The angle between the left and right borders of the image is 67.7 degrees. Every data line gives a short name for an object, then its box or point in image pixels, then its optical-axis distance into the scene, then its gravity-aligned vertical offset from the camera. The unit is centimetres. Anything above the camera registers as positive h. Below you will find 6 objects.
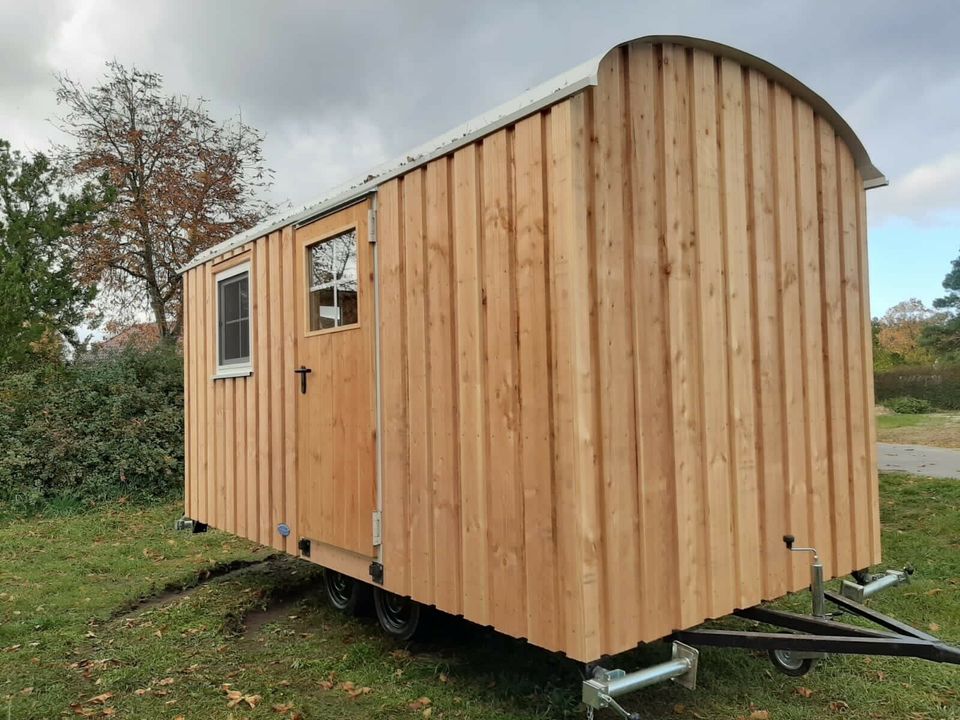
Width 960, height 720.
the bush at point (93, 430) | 1070 -69
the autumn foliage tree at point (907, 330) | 3225 +194
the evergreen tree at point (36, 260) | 1140 +213
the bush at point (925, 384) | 2245 -55
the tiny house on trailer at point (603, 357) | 297 +9
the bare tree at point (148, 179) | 1512 +447
